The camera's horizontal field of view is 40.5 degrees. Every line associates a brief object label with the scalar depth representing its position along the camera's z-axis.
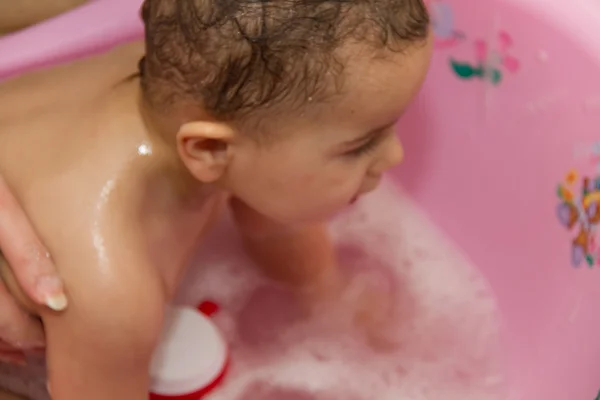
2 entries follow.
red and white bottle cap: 1.08
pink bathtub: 0.99
